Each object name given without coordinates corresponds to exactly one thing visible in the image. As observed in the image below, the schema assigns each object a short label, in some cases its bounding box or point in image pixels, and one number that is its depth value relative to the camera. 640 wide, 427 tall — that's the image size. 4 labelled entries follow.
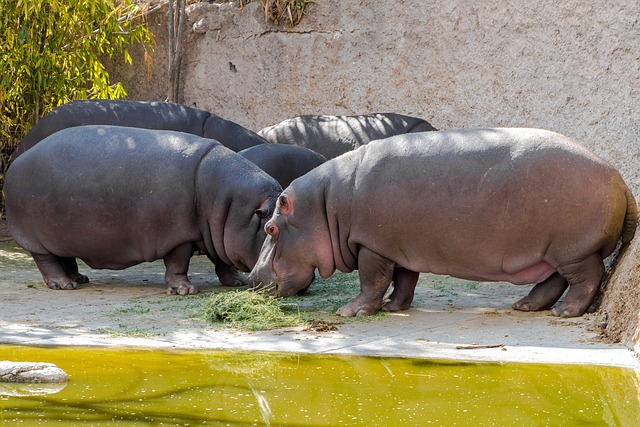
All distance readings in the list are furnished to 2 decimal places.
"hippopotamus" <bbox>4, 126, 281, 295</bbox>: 14.51
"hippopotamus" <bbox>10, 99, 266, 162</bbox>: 19.48
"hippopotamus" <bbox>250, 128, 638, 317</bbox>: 12.19
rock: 8.68
